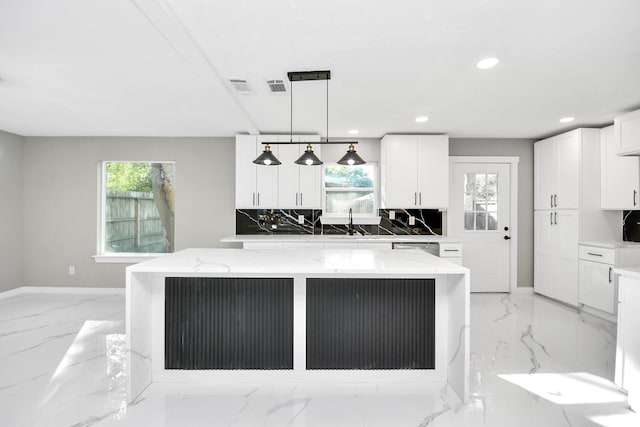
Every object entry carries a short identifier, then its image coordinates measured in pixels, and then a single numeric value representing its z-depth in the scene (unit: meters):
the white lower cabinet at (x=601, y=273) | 3.83
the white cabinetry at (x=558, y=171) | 4.35
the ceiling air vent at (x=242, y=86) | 3.00
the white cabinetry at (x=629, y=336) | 2.16
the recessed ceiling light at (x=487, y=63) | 2.56
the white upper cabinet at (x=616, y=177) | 3.94
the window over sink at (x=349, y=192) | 5.21
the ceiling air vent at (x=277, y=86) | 2.98
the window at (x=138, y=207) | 5.30
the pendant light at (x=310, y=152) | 2.79
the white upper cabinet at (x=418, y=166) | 4.86
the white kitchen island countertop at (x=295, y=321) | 2.21
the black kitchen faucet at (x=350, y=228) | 5.12
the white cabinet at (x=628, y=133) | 3.45
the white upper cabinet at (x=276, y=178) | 4.86
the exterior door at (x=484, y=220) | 5.16
